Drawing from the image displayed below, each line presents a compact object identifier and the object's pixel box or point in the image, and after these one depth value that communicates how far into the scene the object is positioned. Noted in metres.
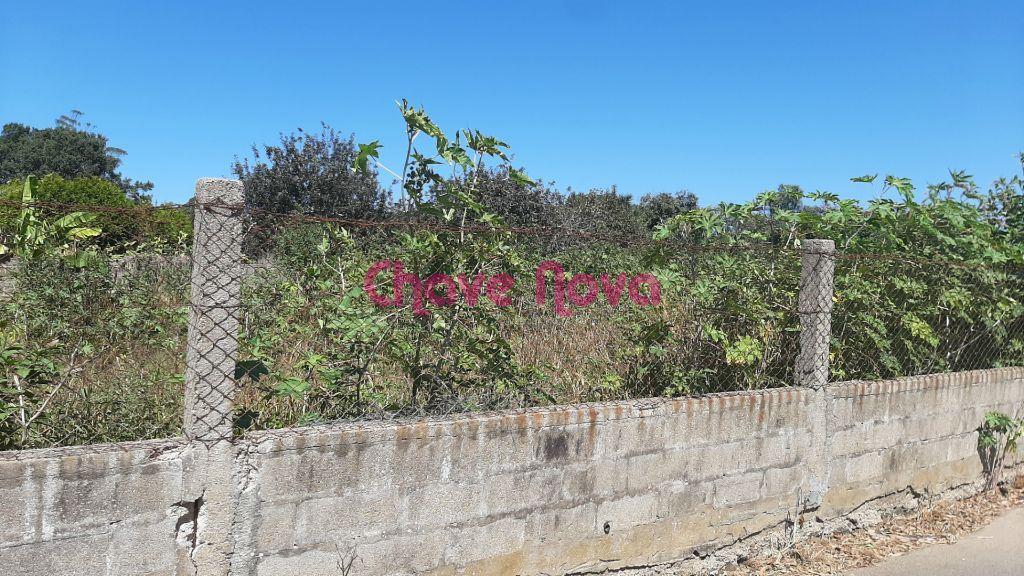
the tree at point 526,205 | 13.77
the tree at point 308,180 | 16.02
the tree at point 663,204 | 20.22
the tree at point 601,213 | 15.34
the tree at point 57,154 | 42.19
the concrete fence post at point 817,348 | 4.58
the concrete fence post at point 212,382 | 2.76
